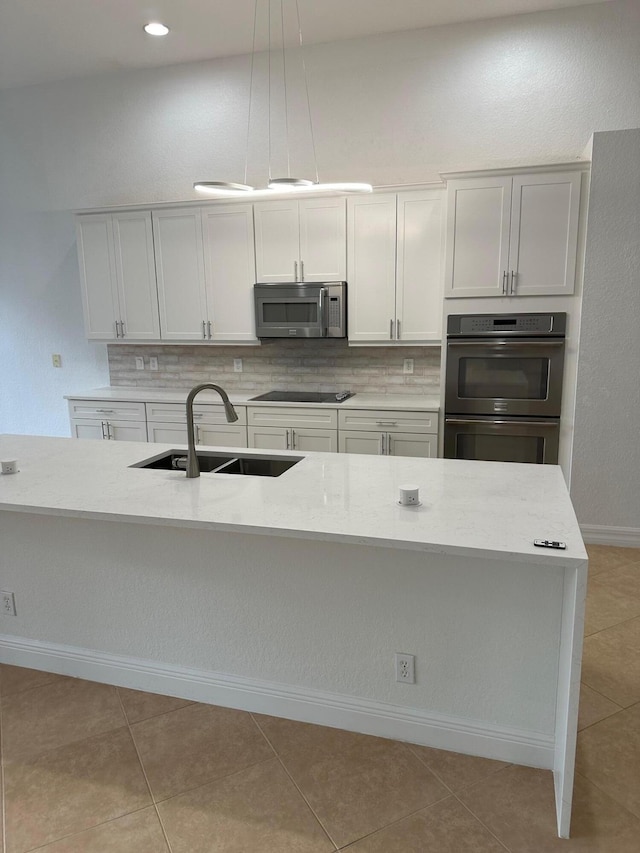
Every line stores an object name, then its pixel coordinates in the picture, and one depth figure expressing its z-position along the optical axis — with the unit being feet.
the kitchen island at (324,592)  5.83
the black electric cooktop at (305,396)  13.84
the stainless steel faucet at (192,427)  7.16
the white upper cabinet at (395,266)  12.78
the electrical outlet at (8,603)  8.20
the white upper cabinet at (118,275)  14.74
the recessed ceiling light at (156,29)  12.80
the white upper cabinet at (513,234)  11.47
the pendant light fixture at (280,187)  8.05
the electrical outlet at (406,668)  6.50
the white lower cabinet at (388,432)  12.89
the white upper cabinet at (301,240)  13.34
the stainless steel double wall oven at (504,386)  11.98
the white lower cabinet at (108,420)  14.88
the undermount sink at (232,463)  8.64
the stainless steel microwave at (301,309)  13.46
